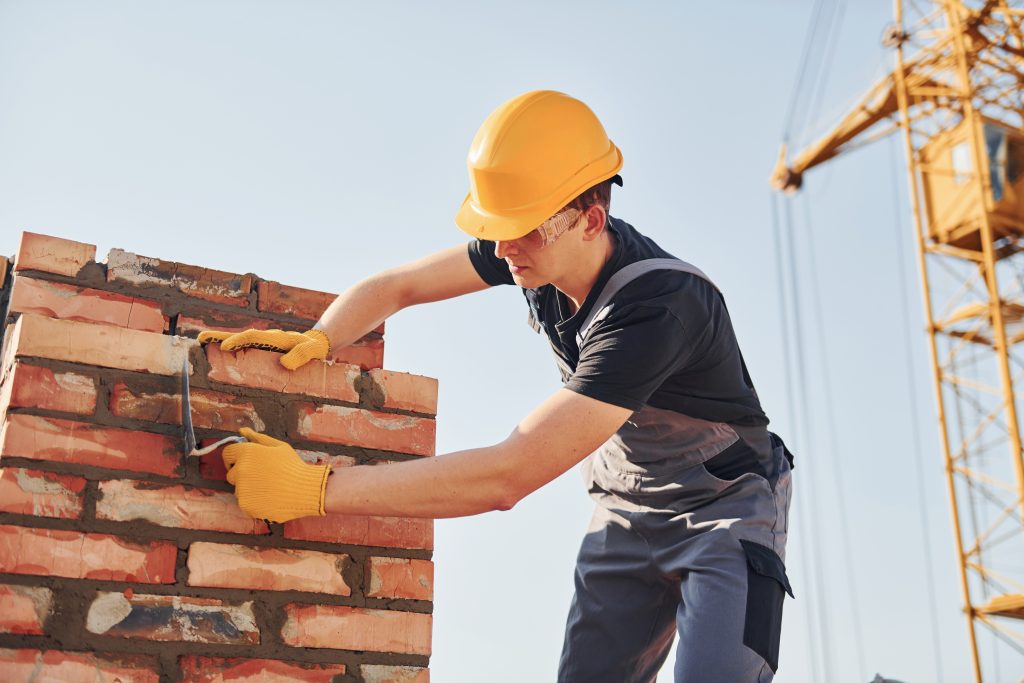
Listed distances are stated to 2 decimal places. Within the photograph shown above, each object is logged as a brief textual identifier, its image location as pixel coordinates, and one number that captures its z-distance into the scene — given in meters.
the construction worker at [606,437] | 2.11
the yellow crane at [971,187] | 13.47
